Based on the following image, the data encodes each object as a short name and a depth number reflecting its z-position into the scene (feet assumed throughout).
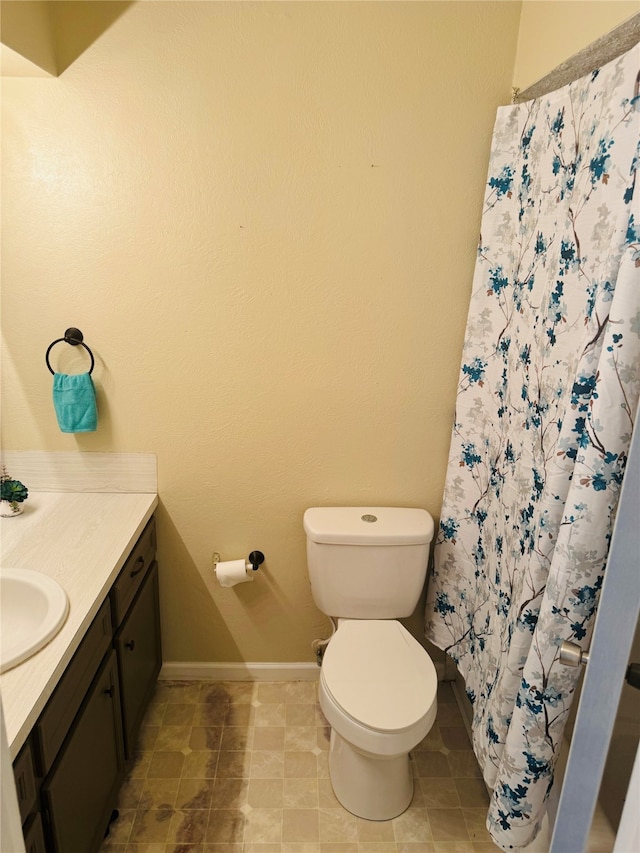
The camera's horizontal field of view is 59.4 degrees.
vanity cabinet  3.73
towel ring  5.93
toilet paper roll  6.55
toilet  5.16
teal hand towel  5.93
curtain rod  3.62
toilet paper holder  6.68
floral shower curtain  3.46
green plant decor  5.77
